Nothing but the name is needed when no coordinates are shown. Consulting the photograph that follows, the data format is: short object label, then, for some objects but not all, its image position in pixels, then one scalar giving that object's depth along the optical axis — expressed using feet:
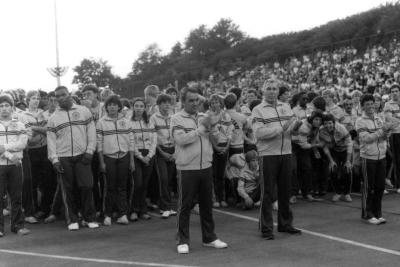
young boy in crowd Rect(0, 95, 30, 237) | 25.17
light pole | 106.42
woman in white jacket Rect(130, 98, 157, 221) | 28.68
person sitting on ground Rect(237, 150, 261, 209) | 30.01
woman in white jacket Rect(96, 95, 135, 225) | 27.50
